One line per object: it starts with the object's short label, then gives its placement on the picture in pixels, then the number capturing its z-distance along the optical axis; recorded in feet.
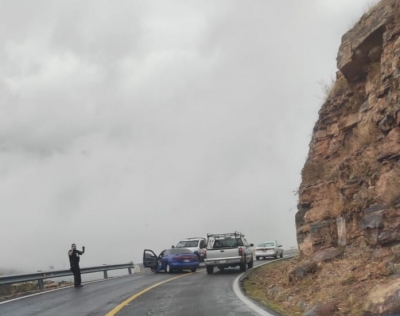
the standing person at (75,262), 64.23
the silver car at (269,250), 123.03
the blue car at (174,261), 82.48
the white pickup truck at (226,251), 75.20
